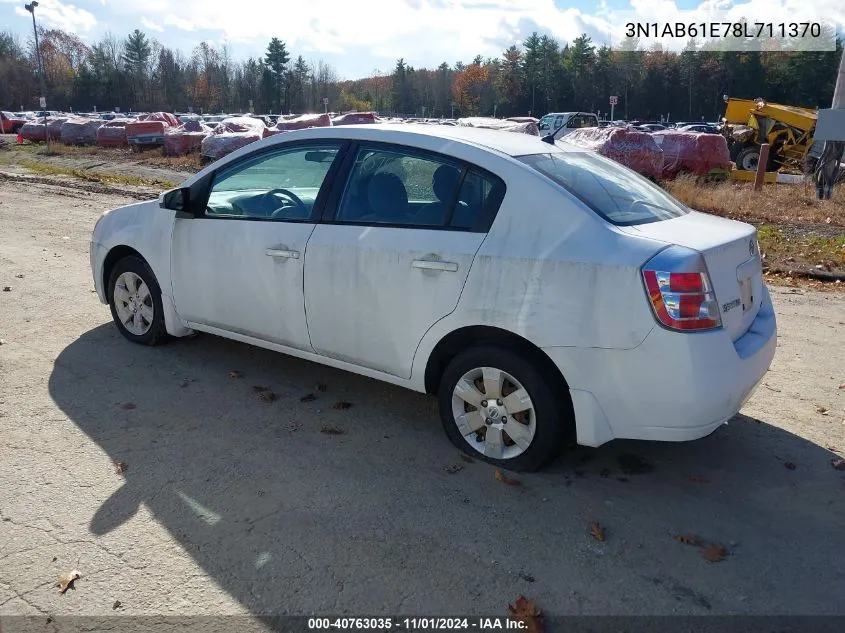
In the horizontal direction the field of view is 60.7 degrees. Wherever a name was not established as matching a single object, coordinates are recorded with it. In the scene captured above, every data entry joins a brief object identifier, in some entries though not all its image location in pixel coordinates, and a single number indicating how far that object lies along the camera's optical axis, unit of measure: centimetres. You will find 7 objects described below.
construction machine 2375
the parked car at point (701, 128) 4223
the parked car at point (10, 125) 5041
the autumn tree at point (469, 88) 11481
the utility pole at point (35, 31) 3206
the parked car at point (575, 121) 3331
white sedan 329
